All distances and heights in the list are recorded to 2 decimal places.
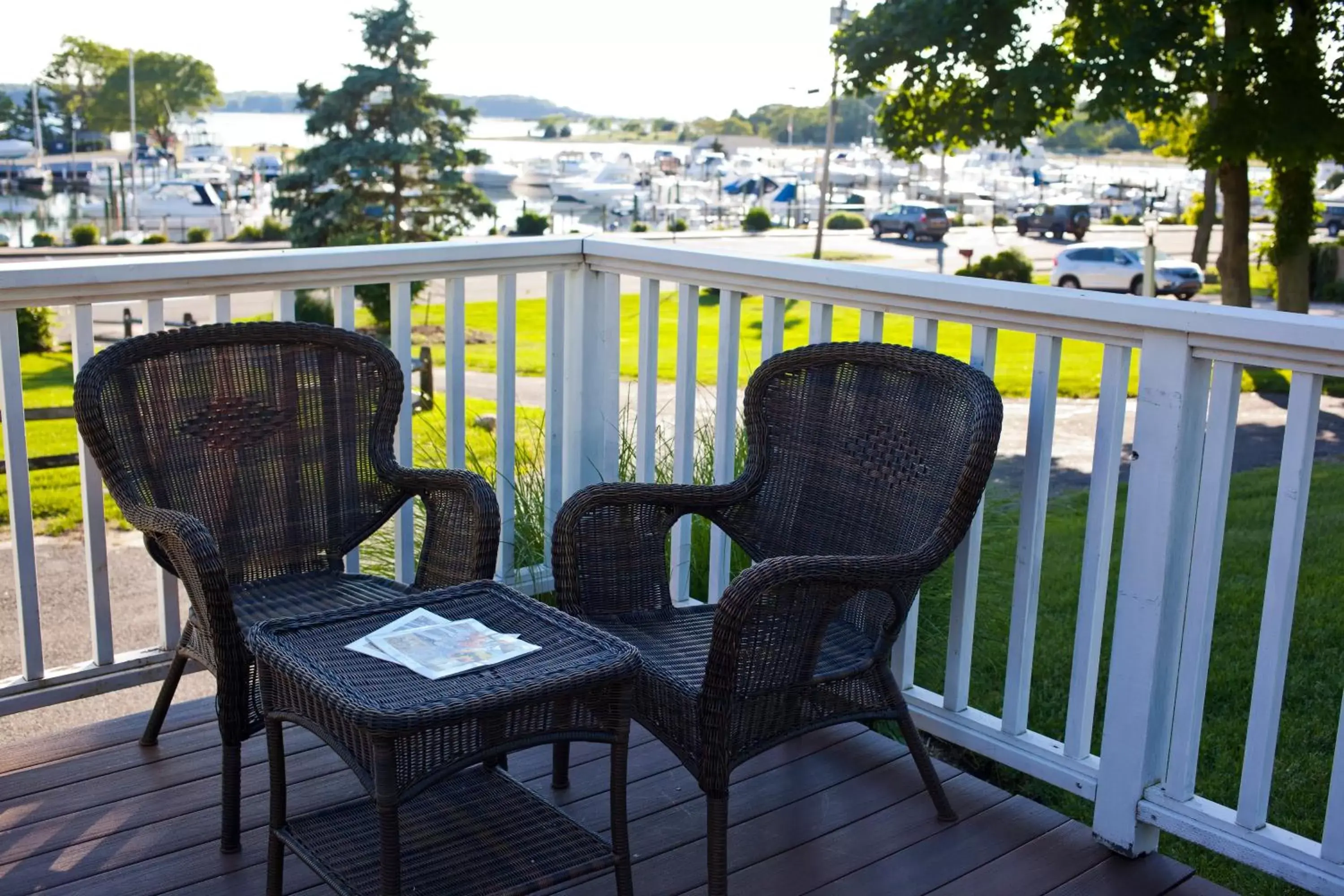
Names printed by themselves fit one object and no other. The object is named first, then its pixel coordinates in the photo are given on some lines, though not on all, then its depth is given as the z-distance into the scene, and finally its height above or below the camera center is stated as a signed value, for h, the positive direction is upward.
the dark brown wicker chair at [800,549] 2.14 -0.70
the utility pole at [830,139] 25.16 +1.04
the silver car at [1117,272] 22.27 -1.53
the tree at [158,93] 71.62 +4.04
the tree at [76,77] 68.38 +4.40
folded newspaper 1.94 -0.75
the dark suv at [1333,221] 40.47 -1.02
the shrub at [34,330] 13.61 -1.83
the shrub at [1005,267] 23.47 -1.59
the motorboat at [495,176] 66.00 -0.37
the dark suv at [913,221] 37.53 -1.24
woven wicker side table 1.82 -0.84
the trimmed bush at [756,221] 39.97 -1.44
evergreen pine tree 20.50 +0.18
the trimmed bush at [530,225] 35.41 -1.53
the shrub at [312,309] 12.67 -1.46
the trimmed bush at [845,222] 43.66 -1.51
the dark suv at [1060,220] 37.38 -1.11
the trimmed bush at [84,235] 34.38 -2.04
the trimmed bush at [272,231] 35.53 -1.87
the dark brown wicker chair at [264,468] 2.45 -0.63
